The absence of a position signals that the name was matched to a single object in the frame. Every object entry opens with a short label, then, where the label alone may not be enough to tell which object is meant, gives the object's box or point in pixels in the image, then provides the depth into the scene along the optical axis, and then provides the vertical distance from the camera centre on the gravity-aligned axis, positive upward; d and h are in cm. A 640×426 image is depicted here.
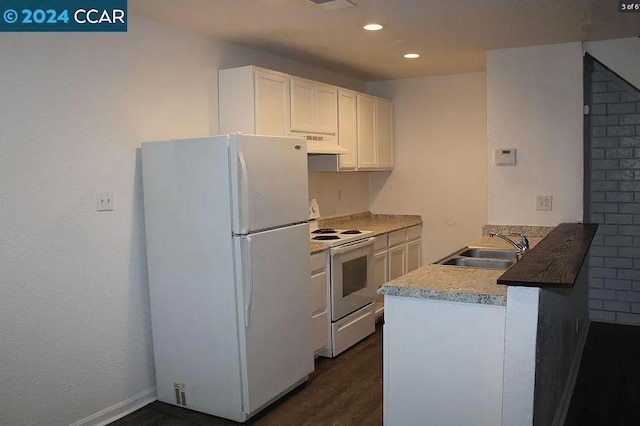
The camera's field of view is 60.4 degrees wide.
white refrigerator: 301 -48
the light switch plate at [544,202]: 427 -21
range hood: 418 +29
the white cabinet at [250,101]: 371 +57
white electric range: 411 -81
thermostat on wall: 435 +16
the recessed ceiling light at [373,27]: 352 +99
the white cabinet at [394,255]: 485 -72
